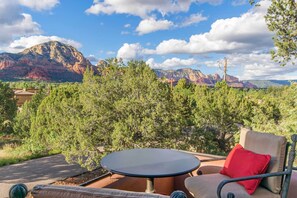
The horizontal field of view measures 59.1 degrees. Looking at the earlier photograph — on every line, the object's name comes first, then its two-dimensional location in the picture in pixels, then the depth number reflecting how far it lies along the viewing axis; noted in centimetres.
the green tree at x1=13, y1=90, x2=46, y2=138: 1219
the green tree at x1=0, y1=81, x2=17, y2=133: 1353
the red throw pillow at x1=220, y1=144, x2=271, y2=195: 213
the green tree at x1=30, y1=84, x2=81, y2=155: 600
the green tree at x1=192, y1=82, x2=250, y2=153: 952
